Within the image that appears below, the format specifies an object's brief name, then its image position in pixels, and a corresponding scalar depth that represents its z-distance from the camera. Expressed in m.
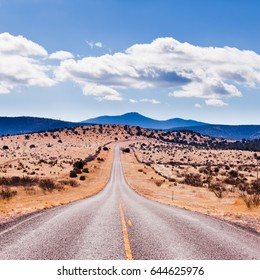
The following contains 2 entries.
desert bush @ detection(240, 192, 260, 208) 25.77
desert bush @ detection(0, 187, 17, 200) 33.91
